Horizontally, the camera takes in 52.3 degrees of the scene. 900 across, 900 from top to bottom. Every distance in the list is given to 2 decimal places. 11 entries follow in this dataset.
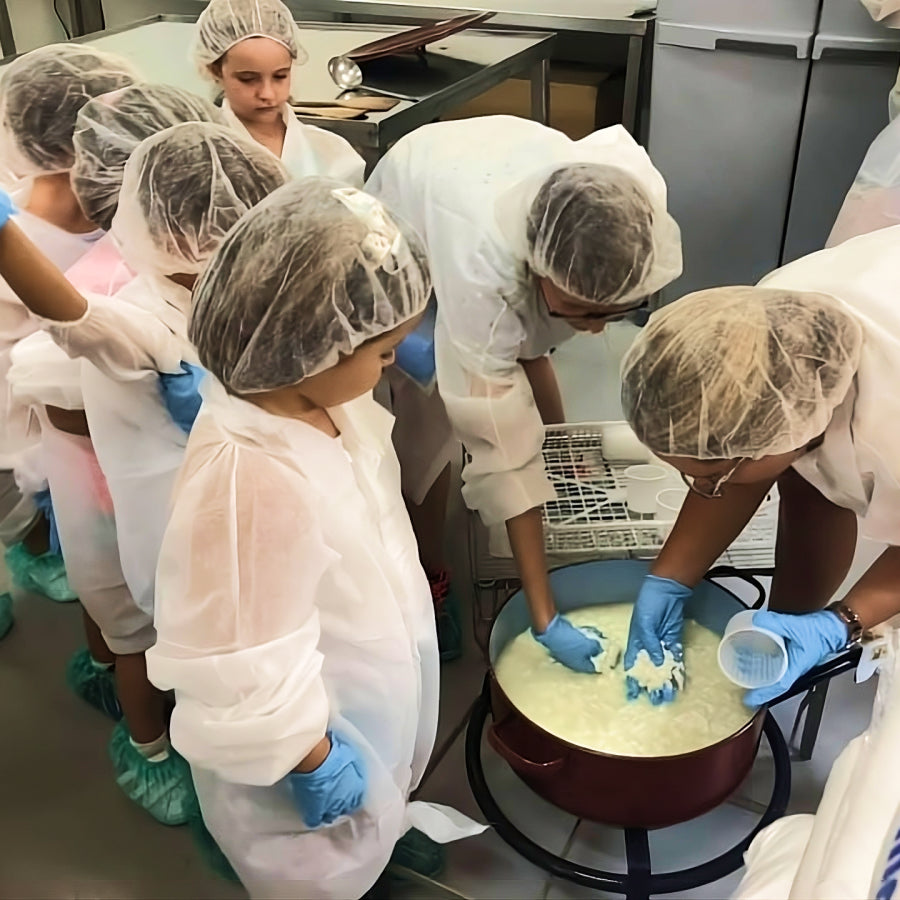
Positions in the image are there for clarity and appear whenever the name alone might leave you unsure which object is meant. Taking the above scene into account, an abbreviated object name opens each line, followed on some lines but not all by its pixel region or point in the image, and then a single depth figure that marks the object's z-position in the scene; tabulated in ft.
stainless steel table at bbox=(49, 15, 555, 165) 6.68
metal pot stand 3.80
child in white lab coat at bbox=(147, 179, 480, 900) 2.78
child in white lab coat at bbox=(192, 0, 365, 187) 5.70
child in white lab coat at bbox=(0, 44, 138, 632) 4.38
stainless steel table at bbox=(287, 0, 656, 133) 8.84
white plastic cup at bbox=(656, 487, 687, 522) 5.30
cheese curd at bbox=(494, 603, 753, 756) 4.07
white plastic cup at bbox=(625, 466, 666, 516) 5.36
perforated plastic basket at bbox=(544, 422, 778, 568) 5.10
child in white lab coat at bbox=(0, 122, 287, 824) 3.53
